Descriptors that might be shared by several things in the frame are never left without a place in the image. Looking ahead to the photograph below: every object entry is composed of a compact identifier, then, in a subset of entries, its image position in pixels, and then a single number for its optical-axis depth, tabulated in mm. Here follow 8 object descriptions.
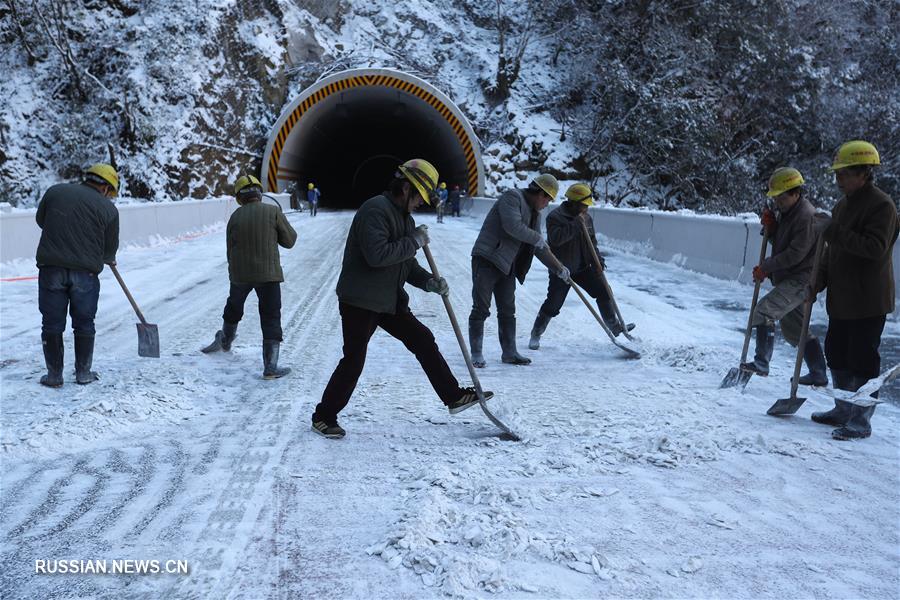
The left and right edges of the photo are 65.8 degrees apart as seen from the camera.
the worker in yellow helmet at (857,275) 4344
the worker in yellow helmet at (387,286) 4191
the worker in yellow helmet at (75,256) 5371
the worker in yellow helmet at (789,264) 5273
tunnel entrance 28328
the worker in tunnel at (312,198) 28312
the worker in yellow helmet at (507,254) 6250
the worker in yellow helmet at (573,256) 7086
